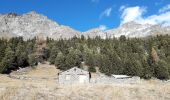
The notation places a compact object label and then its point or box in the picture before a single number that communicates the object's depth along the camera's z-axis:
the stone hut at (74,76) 33.43
